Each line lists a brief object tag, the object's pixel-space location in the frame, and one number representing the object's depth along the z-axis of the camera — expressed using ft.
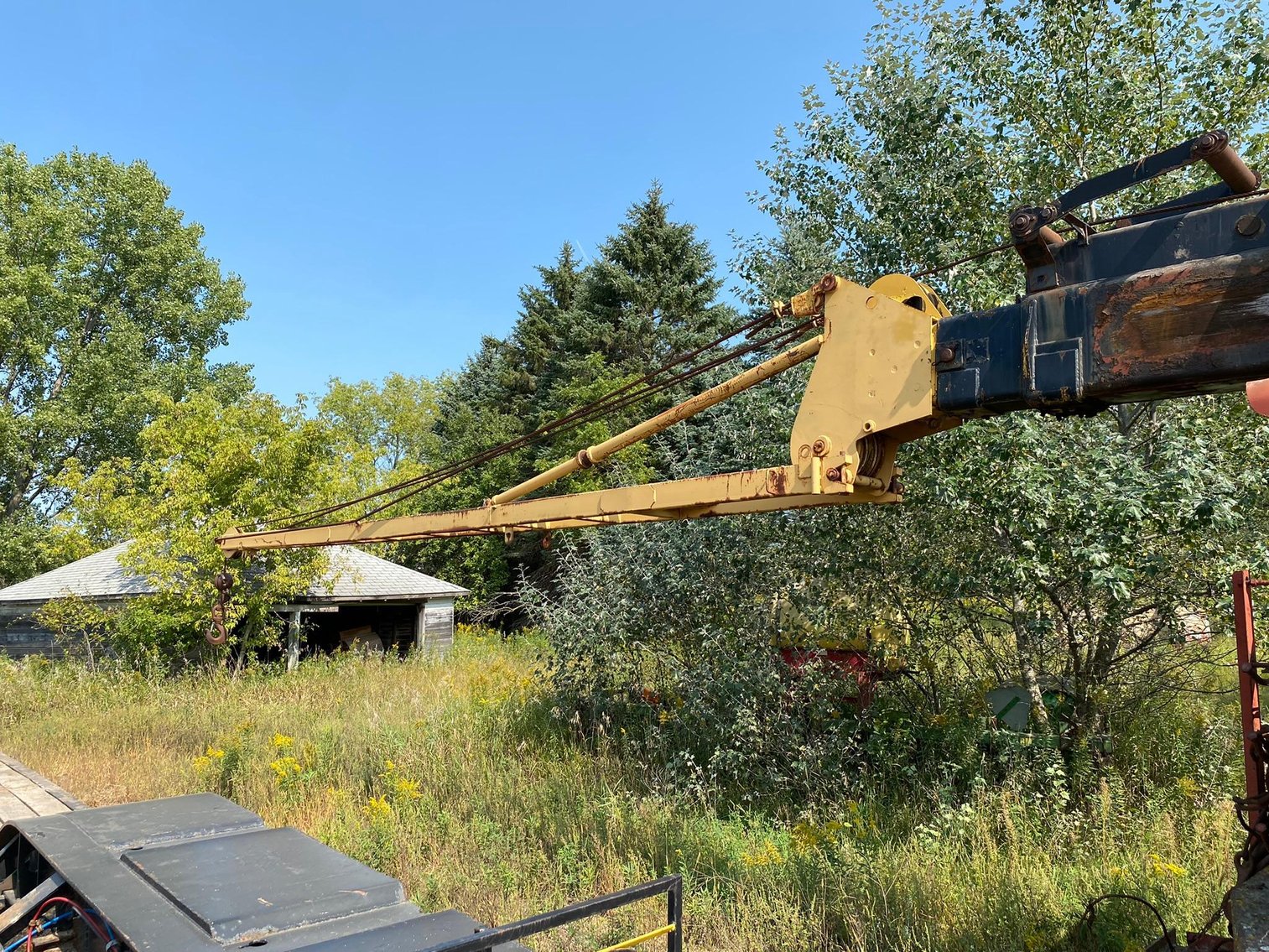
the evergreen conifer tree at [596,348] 88.79
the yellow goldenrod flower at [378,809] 23.58
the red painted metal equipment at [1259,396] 7.62
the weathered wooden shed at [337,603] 58.34
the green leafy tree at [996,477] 19.10
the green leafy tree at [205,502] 49.85
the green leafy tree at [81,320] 90.43
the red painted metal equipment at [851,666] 25.03
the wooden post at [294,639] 57.77
